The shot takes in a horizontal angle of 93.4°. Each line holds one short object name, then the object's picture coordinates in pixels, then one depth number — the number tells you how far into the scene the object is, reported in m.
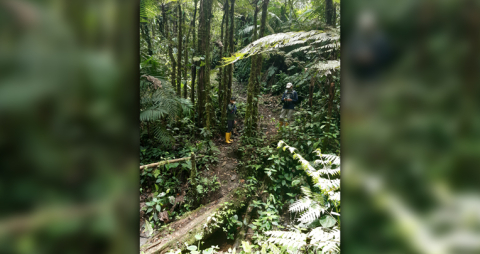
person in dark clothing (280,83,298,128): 5.39
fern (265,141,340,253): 1.88
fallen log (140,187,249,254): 3.08
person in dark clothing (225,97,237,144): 5.94
